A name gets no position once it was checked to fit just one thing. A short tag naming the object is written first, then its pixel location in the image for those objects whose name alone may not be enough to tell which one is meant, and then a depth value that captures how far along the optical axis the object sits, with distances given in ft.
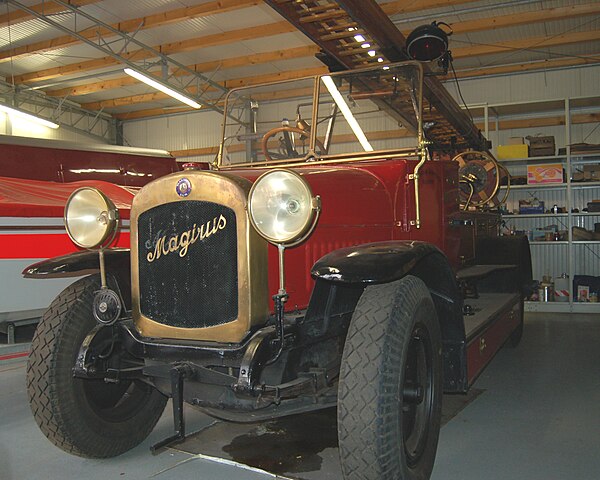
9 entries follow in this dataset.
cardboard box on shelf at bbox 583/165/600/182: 26.52
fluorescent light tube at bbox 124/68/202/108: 34.12
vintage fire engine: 6.87
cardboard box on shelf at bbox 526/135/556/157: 27.91
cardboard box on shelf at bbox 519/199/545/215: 28.63
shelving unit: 26.58
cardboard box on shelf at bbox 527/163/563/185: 27.25
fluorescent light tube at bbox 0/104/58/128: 37.81
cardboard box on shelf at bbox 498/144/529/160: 28.17
